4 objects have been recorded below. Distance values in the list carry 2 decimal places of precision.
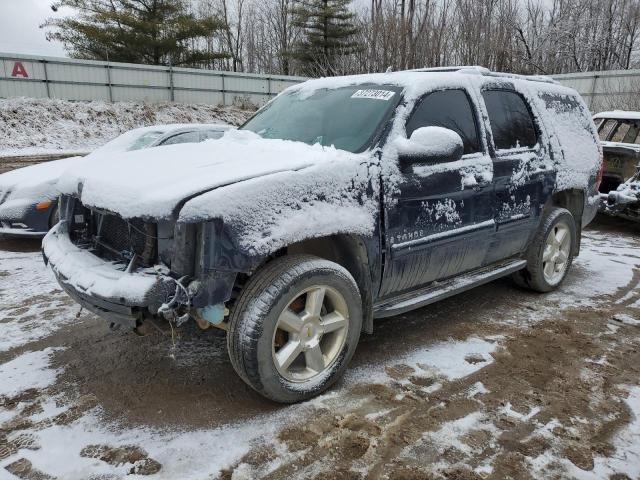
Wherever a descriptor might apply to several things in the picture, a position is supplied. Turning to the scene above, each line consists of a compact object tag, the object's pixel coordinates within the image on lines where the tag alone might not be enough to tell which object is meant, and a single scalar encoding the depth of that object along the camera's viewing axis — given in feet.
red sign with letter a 71.76
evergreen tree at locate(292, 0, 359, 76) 108.37
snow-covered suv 8.54
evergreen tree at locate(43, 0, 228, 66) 92.12
